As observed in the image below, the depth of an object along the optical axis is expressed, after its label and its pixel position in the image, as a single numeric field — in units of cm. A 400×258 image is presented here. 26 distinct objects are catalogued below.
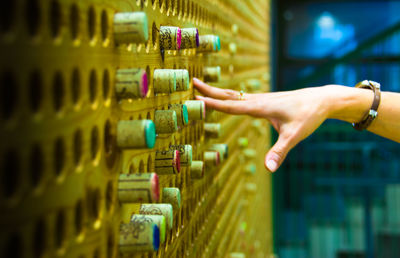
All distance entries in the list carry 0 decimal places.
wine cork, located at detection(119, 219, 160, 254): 56
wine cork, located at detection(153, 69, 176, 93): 70
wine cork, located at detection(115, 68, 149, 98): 56
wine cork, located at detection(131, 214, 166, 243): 61
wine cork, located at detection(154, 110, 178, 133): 70
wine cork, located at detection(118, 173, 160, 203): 56
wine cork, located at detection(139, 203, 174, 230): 66
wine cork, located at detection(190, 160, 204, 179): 94
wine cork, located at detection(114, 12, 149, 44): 54
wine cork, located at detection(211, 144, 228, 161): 117
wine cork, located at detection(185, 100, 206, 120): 91
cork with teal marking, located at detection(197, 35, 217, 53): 103
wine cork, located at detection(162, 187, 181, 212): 74
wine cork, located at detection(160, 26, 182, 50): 73
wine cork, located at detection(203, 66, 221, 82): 111
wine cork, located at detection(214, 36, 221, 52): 104
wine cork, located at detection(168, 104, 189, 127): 78
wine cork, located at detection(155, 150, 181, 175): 71
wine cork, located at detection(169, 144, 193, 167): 83
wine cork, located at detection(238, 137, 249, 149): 168
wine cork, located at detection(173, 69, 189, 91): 77
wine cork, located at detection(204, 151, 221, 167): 109
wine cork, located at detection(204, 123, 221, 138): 111
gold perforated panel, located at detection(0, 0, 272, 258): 37
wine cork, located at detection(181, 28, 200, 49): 83
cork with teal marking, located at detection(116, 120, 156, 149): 56
